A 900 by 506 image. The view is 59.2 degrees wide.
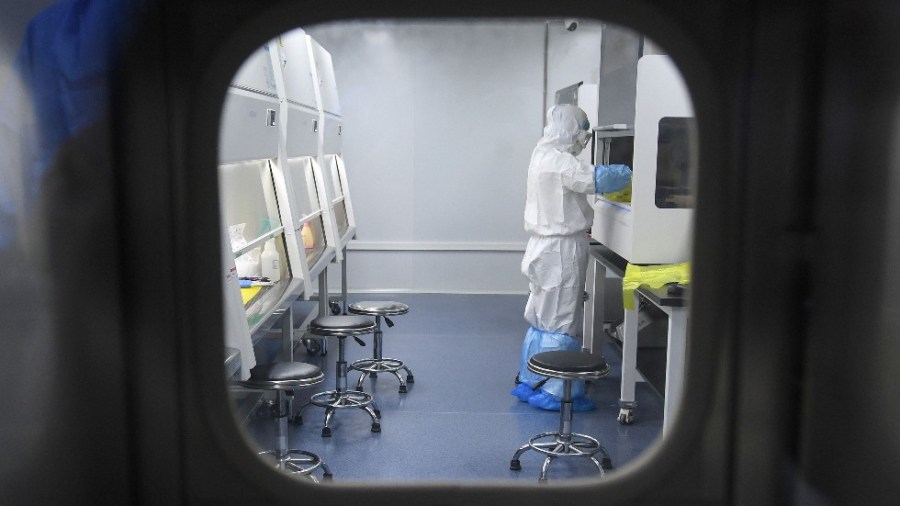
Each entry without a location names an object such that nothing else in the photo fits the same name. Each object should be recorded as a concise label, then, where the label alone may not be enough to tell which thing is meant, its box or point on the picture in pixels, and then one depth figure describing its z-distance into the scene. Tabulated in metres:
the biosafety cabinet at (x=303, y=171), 3.36
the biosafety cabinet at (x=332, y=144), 4.83
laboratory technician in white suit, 4.12
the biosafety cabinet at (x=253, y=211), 2.34
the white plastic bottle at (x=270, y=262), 3.37
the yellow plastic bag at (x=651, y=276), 3.33
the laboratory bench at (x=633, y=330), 3.18
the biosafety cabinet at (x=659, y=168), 3.39
